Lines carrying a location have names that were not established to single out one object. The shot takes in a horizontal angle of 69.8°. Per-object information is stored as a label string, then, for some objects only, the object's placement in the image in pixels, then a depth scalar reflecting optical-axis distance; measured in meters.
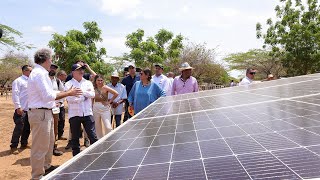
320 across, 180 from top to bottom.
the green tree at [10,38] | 15.06
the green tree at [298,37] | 17.08
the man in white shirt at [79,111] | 4.26
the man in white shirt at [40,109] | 3.41
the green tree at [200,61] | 27.79
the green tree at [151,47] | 17.52
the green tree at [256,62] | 32.36
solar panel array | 1.11
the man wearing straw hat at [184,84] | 5.73
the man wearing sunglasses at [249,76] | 6.53
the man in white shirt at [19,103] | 5.40
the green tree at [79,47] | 13.33
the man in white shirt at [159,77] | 6.48
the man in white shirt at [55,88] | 5.06
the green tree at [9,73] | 35.39
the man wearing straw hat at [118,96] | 5.70
